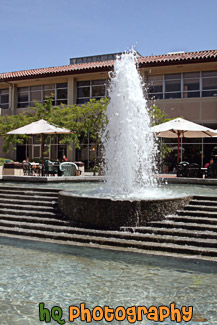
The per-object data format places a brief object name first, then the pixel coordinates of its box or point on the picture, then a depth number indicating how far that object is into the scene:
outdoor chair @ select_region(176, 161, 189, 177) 14.90
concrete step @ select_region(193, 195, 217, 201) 8.46
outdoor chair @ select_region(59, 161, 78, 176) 16.33
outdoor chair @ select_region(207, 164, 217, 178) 14.10
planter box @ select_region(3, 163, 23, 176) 17.81
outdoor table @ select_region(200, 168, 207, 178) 15.11
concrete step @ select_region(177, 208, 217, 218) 7.72
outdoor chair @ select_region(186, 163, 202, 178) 14.57
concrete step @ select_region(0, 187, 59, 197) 9.81
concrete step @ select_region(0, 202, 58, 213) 8.85
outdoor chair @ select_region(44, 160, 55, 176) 16.61
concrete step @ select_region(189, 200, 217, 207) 8.25
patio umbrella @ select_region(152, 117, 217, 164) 14.87
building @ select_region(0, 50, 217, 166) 23.91
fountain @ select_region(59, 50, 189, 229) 7.48
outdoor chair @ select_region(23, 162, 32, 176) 17.16
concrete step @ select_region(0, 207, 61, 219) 8.50
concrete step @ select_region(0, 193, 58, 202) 9.49
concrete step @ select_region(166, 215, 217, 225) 7.41
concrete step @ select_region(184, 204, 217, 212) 7.97
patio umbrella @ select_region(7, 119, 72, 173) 16.62
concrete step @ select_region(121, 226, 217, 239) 6.86
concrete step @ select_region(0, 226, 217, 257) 6.25
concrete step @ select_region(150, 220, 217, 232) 7.16
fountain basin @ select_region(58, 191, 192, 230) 7.43
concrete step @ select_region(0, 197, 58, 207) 9.16
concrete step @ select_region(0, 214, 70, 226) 8.04
